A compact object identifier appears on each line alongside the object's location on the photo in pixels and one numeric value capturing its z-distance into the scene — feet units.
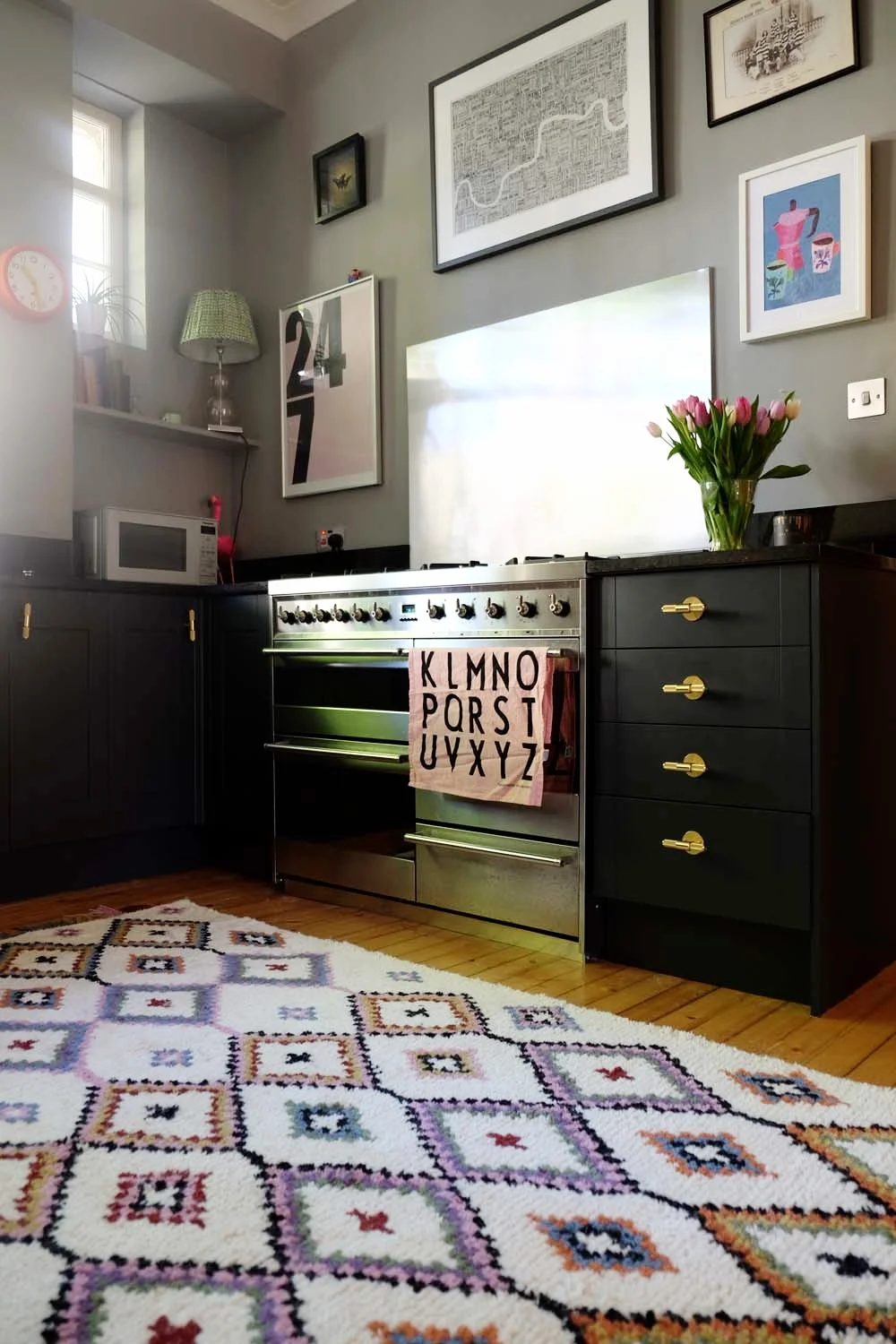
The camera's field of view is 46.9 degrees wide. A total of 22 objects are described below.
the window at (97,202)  12.63
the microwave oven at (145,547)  11.04
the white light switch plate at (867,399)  7.96
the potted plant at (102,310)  12.12
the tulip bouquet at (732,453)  7.45
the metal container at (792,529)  7.47
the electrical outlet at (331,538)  12.16
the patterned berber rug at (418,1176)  3.48
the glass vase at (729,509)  7.50
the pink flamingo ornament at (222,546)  13.21
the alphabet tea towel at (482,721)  7.68
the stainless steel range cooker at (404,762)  7.72
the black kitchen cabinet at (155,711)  10.41
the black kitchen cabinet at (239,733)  10.33
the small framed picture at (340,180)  12.07
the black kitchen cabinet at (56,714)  9.59
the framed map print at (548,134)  9.48
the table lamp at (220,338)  12.64
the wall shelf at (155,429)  11.83
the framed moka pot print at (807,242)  8.00
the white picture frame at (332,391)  11.90
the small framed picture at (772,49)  8.18
